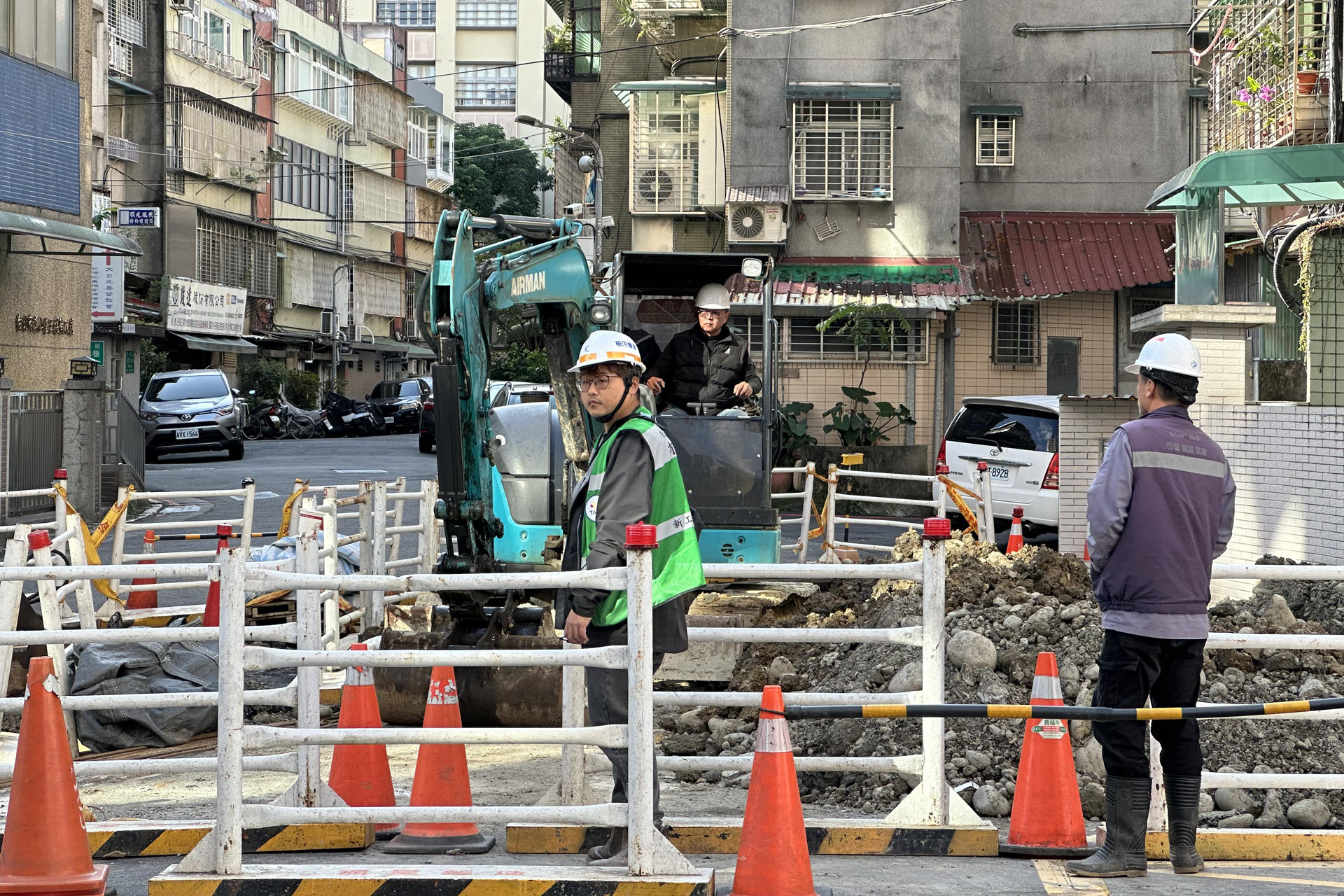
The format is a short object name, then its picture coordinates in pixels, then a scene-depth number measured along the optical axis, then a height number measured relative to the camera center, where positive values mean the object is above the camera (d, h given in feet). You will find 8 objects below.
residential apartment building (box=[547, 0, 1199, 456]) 90.99 +14.51
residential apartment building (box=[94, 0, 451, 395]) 142.20 +25.90
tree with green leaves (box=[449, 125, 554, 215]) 250.98 +40.73
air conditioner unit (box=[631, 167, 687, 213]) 97.19 +14.26
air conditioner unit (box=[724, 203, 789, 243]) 88.38 +11.19
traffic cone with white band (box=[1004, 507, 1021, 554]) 44.96 -3.54
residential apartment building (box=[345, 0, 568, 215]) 287.48 +69.67
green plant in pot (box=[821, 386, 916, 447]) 88.07 -0.16
